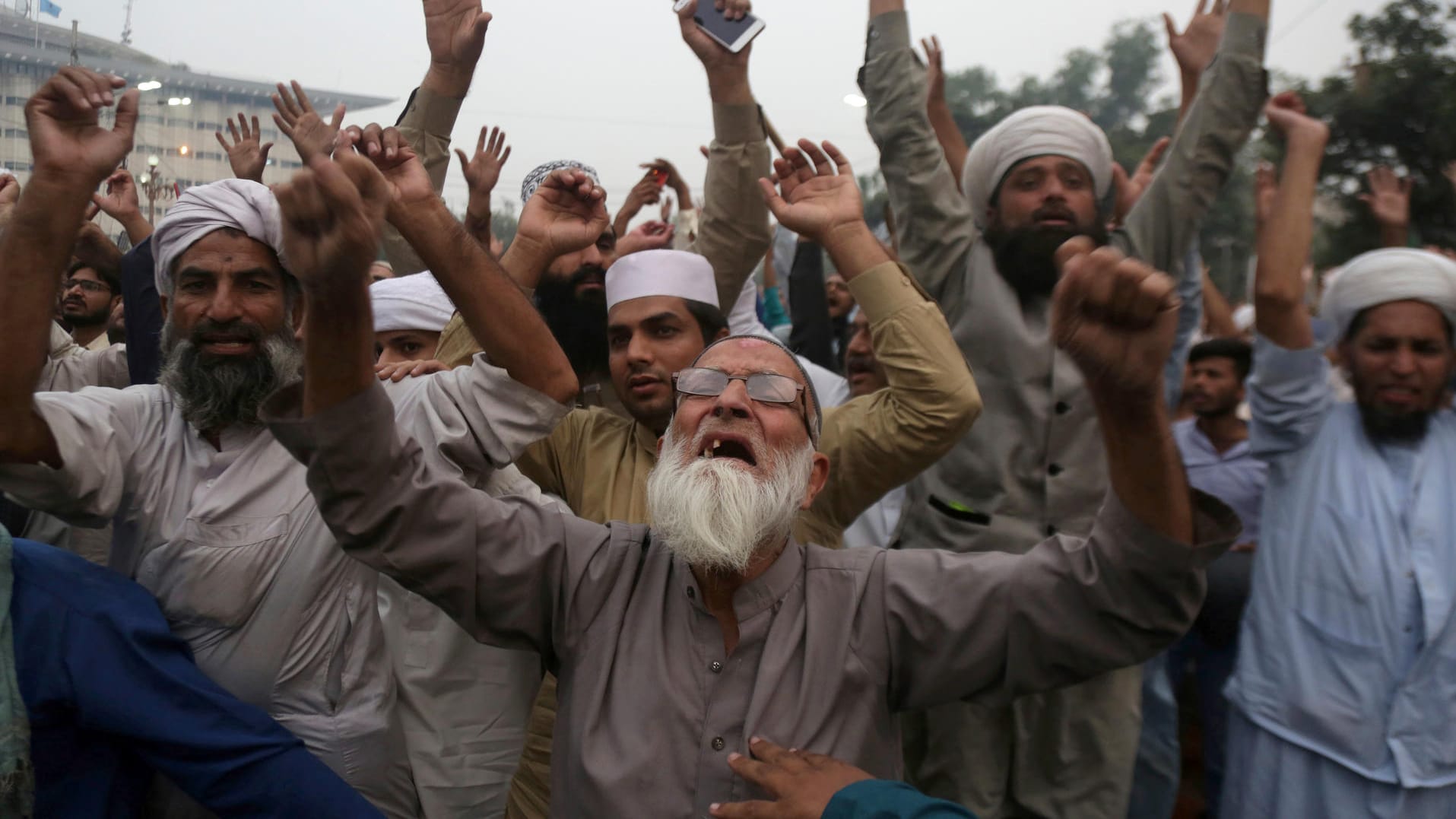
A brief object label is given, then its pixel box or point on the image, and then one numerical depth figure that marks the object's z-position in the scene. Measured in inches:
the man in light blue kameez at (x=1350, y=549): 122.3
